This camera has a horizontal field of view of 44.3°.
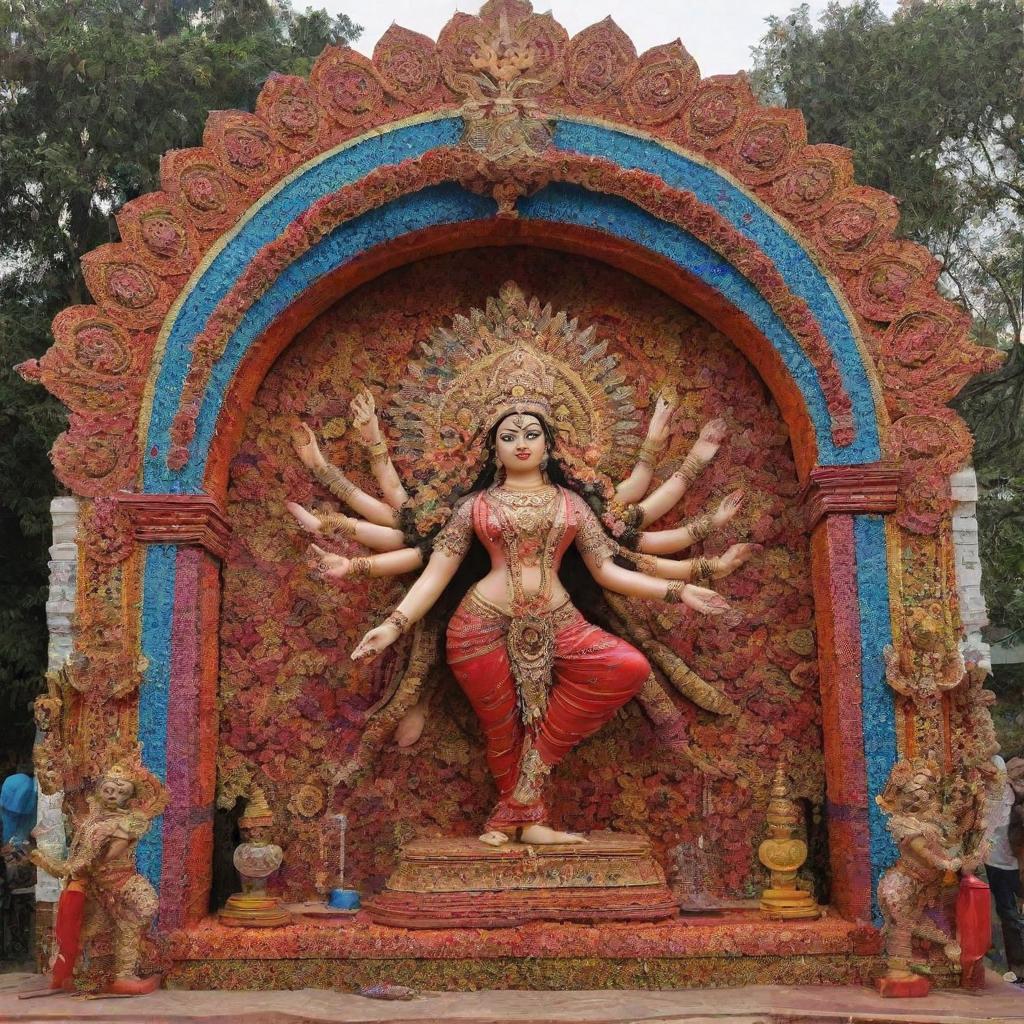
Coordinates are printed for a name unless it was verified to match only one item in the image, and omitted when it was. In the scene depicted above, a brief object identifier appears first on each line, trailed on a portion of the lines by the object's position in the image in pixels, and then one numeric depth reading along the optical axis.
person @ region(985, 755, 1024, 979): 7.71
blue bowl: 6.59
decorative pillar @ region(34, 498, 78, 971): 6.20
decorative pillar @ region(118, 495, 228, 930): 6.13
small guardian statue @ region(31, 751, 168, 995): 5.66
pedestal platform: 6.14
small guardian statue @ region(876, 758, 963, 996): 5.77
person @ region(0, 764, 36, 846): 8.08
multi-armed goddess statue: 6.51
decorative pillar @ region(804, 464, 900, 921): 6.22
